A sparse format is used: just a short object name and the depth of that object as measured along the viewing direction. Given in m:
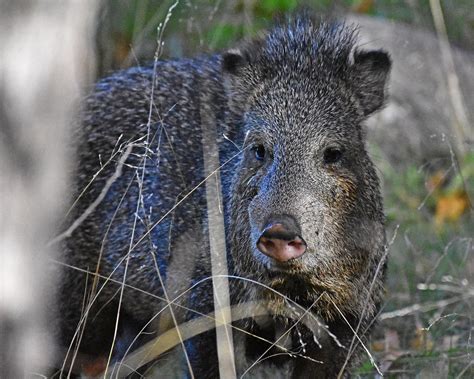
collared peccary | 7.89
